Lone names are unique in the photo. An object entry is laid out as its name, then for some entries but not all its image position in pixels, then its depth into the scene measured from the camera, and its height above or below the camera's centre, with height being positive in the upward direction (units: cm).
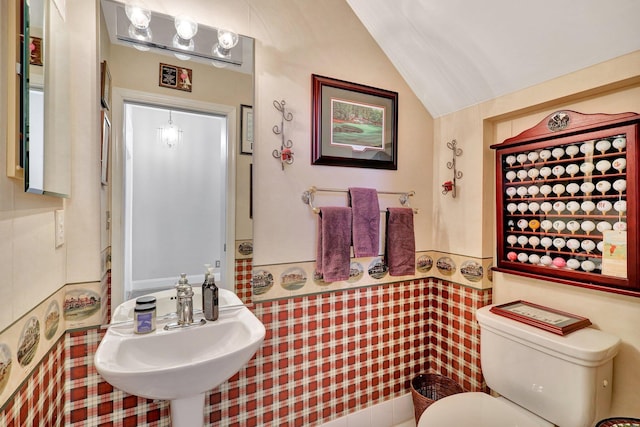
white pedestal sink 94 -49
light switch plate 108 -5
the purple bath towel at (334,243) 156 -15
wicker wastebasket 185 -105
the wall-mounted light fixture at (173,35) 125 +76
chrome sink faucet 128 -37
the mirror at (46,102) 80 +33
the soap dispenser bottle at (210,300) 132 -37
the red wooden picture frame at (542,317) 129 -46
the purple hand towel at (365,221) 163 -4
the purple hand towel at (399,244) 174 -17
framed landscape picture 161 +48
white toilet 118 -69
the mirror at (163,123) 124 +38
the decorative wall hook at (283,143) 150 +35
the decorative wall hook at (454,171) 183 +25
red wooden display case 123 +6
